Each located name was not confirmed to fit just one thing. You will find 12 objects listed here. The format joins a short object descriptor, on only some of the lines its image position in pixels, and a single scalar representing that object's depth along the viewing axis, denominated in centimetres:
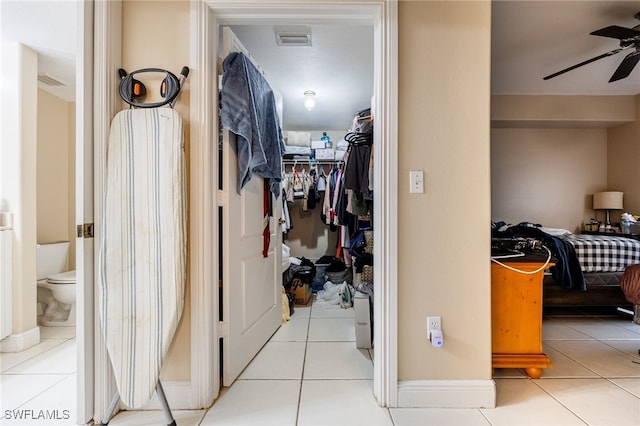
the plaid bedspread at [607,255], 271
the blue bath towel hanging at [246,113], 157
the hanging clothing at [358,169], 217
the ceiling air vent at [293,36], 208
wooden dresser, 163
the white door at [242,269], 162
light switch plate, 144
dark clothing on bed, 209
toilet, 239
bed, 266
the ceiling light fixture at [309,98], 313
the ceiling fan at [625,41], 199
